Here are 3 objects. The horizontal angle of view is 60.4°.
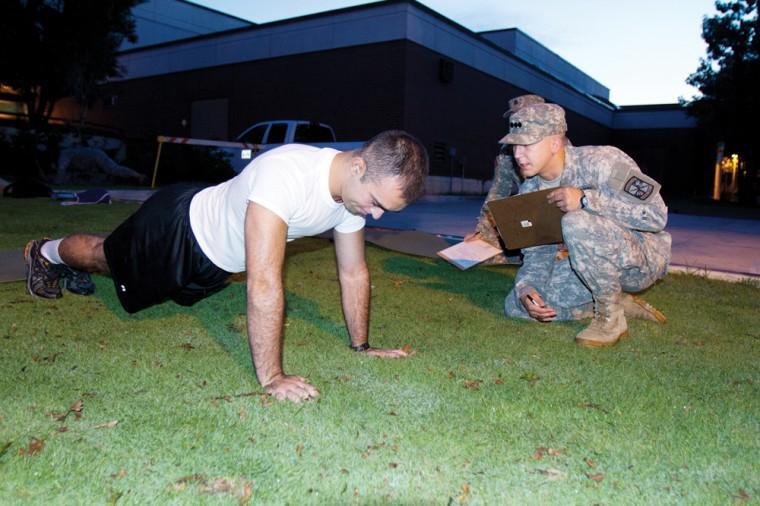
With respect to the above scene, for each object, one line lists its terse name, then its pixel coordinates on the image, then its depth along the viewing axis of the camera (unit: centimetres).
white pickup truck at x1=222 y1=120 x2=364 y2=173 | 1548
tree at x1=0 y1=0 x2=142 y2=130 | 1930
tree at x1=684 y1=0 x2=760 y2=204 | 2517
